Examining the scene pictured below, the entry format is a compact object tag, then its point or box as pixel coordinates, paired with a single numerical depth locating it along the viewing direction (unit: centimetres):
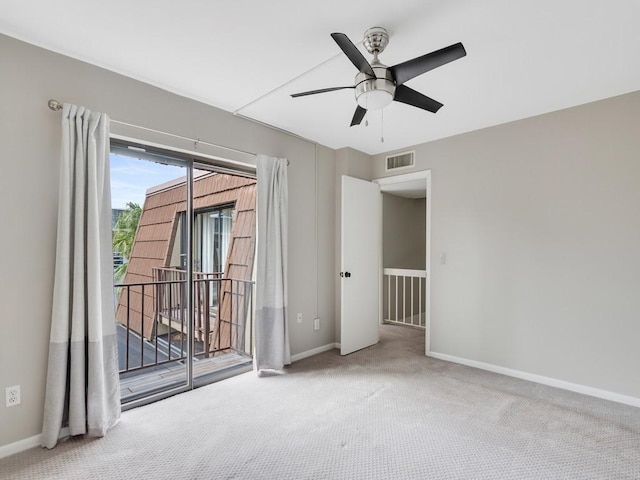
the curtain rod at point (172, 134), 206
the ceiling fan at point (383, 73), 157
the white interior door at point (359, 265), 376
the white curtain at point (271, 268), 316
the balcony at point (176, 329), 313
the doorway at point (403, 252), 522
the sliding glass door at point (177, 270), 279
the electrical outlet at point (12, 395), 191
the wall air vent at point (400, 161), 395
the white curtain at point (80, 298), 200
